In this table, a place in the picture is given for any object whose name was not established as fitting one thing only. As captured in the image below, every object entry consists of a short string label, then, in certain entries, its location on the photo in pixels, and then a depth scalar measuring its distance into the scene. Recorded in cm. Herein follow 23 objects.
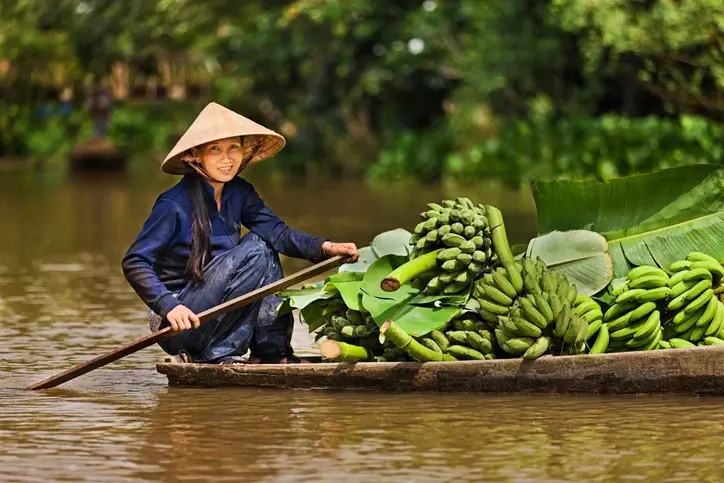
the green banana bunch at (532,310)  1402
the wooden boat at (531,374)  1400
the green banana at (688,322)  1453
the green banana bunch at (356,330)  1466
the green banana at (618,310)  1452
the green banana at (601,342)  1446
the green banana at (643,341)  1438
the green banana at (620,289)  1471
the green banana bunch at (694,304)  1445
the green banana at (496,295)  1421
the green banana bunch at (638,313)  1437
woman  1491
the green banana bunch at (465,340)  1437
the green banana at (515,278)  1427
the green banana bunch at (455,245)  1454
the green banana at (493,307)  1418
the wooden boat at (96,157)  7333
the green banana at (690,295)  1443
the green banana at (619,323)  1438
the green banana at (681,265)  1467
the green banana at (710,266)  1464
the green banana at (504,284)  1425
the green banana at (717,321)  1457
